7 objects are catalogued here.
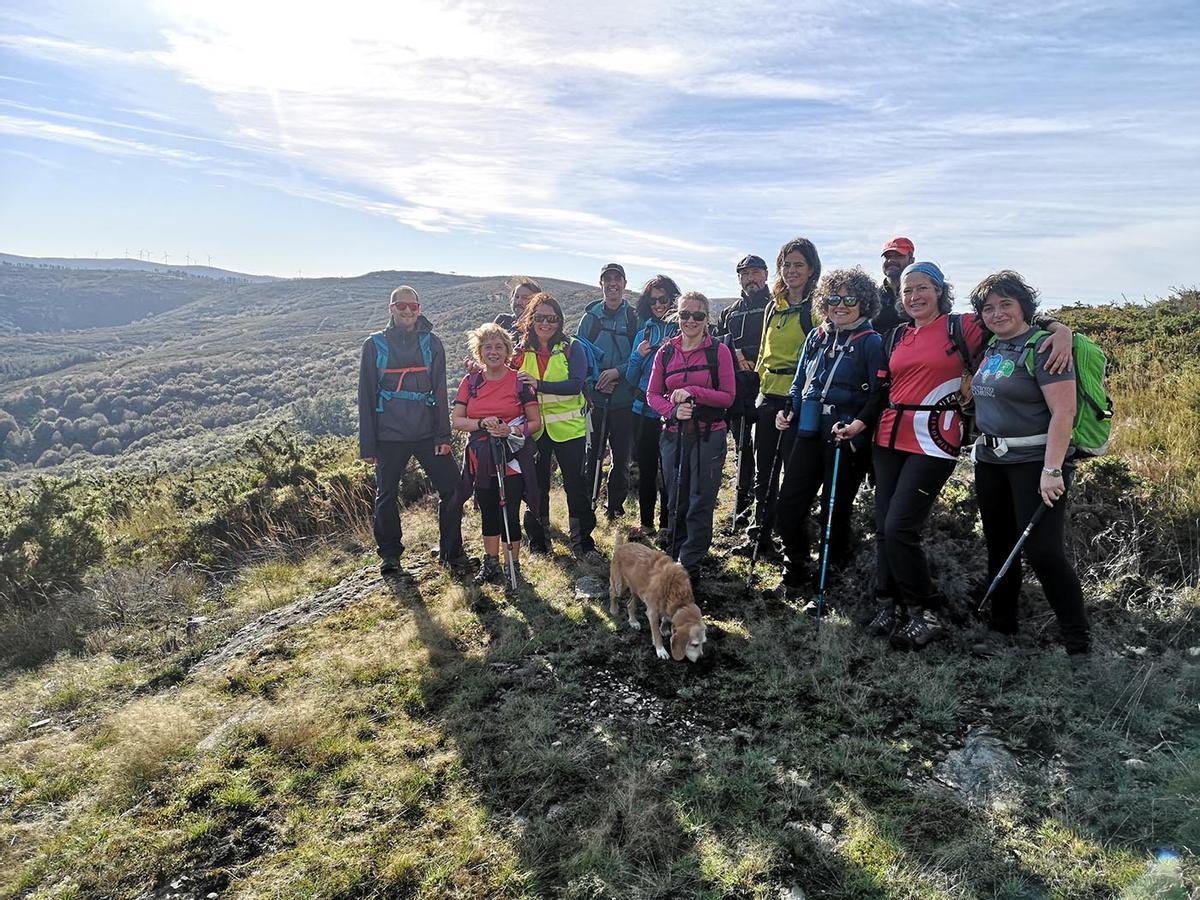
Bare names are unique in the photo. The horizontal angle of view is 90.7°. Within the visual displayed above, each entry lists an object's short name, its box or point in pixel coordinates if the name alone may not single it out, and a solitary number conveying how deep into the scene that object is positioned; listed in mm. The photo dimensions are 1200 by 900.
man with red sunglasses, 5914
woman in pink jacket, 5023
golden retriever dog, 4328
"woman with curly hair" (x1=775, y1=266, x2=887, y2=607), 4469
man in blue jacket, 6832
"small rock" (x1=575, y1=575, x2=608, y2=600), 5699
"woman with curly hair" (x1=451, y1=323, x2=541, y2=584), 5754
